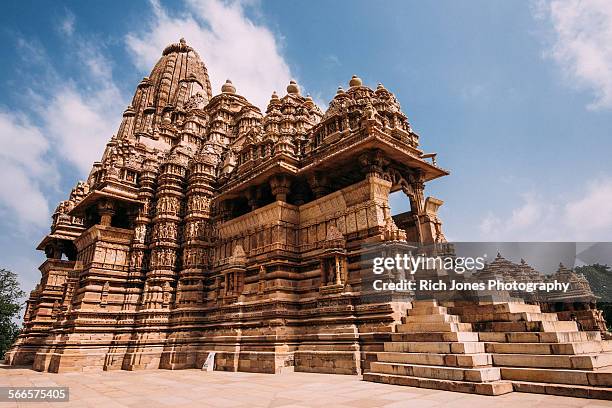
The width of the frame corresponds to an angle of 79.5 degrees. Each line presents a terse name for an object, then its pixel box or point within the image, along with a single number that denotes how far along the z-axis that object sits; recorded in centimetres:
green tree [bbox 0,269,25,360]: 3856
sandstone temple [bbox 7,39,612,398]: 868
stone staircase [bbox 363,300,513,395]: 750
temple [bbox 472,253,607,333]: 2081
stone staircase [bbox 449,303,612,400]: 666
